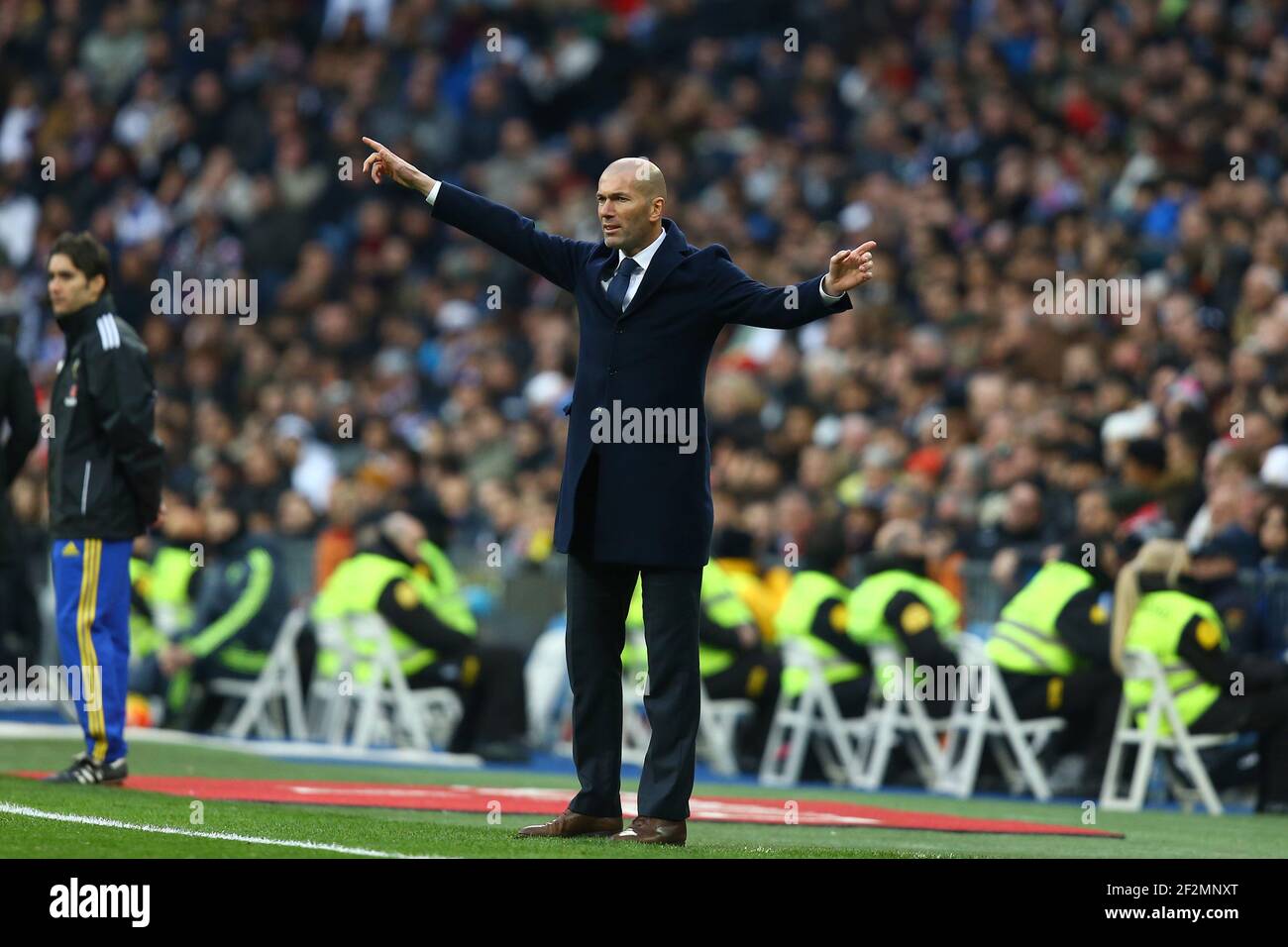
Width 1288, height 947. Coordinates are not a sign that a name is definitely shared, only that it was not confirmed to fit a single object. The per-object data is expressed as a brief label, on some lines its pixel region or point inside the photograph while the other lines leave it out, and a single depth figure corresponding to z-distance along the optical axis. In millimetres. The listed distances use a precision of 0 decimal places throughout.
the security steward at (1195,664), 12859
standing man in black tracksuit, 10648
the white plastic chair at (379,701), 15883
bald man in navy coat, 8453
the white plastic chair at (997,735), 13612
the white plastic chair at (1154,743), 12844
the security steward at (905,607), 14156
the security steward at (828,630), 14758
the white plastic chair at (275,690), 16625
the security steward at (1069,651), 13703
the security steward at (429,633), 15828
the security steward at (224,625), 16812
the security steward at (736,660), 15281
